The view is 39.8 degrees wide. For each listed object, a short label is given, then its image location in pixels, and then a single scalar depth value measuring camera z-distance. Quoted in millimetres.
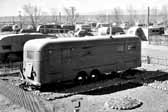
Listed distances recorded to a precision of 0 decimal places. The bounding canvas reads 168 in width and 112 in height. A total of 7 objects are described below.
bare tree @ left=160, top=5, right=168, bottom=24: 123094
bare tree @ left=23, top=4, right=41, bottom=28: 96500
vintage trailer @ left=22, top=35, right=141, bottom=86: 11547
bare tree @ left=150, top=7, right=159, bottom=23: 136725
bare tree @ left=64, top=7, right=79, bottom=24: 110212
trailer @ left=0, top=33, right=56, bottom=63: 19000
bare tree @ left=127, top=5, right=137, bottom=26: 128087
